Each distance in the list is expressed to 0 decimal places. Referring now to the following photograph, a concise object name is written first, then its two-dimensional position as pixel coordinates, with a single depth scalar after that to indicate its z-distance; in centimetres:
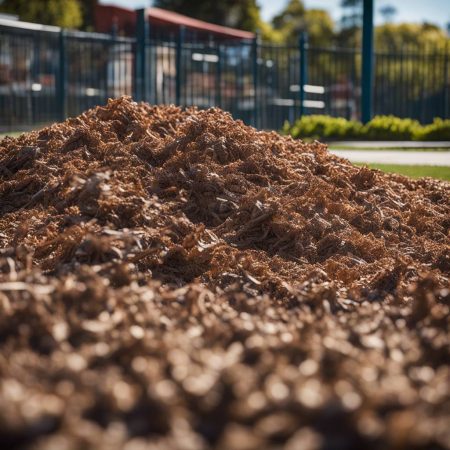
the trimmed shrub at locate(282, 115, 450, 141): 1642
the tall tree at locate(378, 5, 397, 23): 11941
